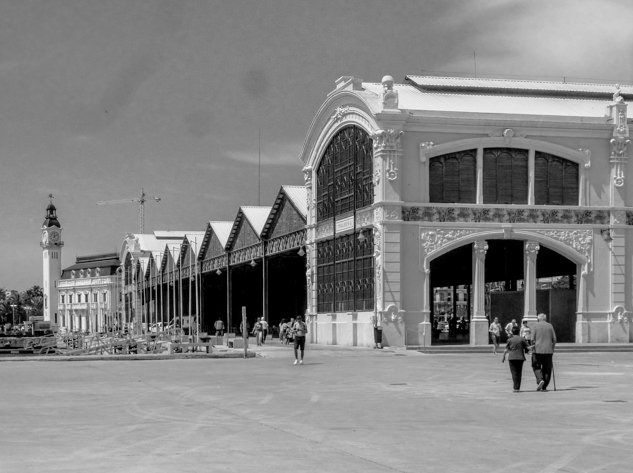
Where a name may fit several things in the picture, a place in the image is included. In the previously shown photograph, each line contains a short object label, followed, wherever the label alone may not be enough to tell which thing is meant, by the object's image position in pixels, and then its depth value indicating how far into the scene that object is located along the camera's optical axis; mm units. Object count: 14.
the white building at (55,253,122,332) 179250
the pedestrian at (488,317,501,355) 44994
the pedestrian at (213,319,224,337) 72688
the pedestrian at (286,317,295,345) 58875
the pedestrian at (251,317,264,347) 58488
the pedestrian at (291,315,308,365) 35906
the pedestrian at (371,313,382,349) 49750
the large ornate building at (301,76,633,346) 51156
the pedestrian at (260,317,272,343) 62819
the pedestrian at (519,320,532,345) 39031
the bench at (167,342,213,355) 50250
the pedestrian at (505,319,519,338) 46719
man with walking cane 23859
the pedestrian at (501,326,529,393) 23500
